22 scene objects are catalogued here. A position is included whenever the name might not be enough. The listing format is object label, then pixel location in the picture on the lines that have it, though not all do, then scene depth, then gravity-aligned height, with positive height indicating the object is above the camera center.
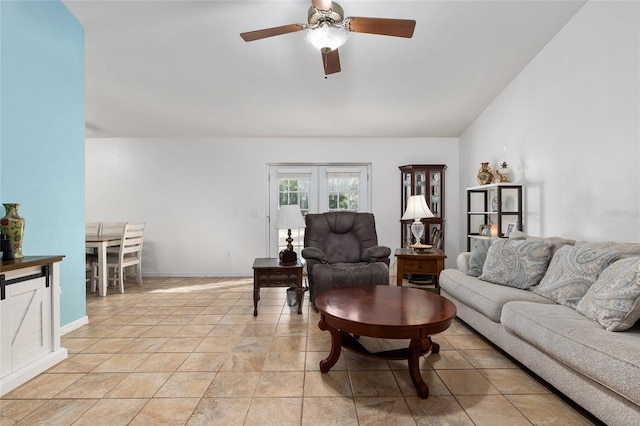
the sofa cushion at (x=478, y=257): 3.04 -0.44
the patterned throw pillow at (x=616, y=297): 1.65 -0.47
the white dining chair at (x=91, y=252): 4.23 -0.53
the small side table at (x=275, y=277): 3.25 -0.65
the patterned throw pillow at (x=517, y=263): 2.51 -0.43
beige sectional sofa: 1.43 -0.65
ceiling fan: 2.05 +1.24
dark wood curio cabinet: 5.03 +0.34
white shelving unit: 3.66 +0.05
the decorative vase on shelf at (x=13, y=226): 2.19 -0.09
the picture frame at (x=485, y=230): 4.01 -0.24
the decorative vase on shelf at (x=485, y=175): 3.97 +0.45
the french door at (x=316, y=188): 5.43 +0.41
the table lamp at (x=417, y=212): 3.70 +0.00
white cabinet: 1.90 -0.68
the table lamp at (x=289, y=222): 3.41 -0.10
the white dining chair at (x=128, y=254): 4.24 -0.59
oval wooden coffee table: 1.79 -0.63
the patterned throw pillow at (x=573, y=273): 2.07 -0.42
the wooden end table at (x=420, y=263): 3.51 -0.57
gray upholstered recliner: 3.25 -0.46
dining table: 4.01 -0.56
